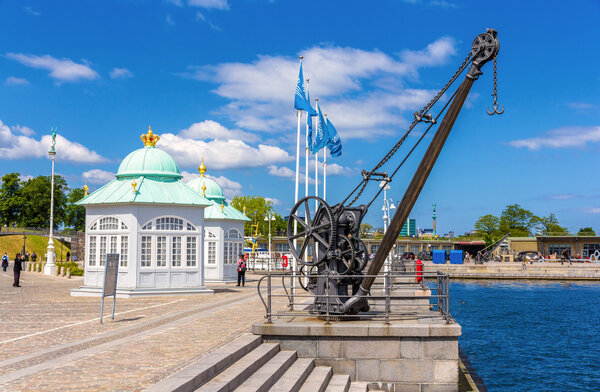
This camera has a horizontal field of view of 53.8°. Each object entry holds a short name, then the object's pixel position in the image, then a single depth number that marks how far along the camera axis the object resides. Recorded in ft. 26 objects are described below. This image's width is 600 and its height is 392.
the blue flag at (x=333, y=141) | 94.99
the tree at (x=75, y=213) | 362.20
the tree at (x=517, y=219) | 368.48
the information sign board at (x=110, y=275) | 53.52
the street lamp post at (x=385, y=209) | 147.37
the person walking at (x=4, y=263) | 159.33
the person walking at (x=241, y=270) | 101.04
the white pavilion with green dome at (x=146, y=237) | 81.30
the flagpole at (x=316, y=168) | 96.53
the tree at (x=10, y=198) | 338.62
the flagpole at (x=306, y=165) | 89.71
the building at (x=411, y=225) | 579.48
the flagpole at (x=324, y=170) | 100.94
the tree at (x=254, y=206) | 271.20
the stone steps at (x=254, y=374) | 27.84
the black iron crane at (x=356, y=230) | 43.83
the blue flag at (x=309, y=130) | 89.71
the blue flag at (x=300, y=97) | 81.44
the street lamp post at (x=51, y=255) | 141.38
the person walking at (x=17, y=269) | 101.50
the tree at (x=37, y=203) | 341.82
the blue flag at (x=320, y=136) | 89.10
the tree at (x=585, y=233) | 295.67
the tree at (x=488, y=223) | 376.27
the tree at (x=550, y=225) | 362.53
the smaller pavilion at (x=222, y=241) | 109.19
